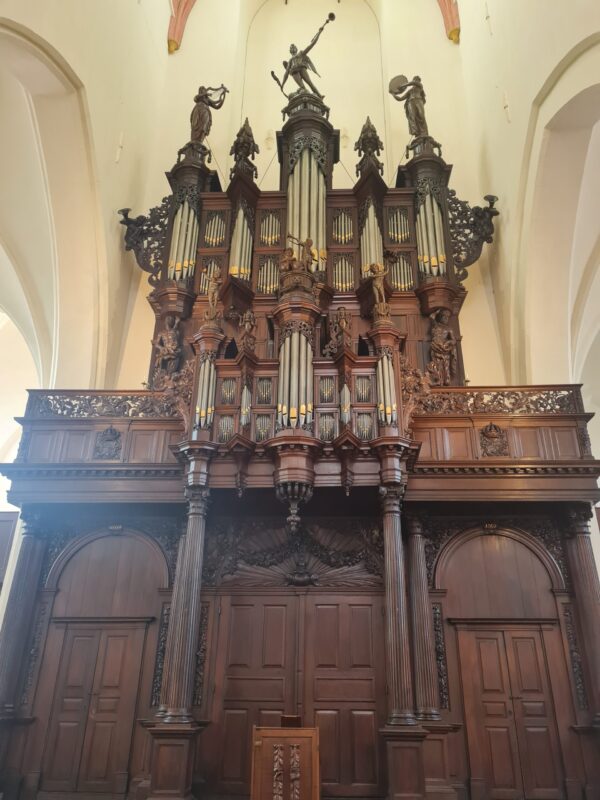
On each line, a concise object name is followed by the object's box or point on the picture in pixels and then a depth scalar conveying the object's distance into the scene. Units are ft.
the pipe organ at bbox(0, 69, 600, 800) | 24.62
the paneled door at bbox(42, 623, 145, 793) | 25.16
